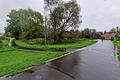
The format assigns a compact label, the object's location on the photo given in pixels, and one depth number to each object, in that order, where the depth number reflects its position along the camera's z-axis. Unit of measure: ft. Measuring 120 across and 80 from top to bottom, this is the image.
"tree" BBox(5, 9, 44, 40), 59.66
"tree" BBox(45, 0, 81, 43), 55.15
